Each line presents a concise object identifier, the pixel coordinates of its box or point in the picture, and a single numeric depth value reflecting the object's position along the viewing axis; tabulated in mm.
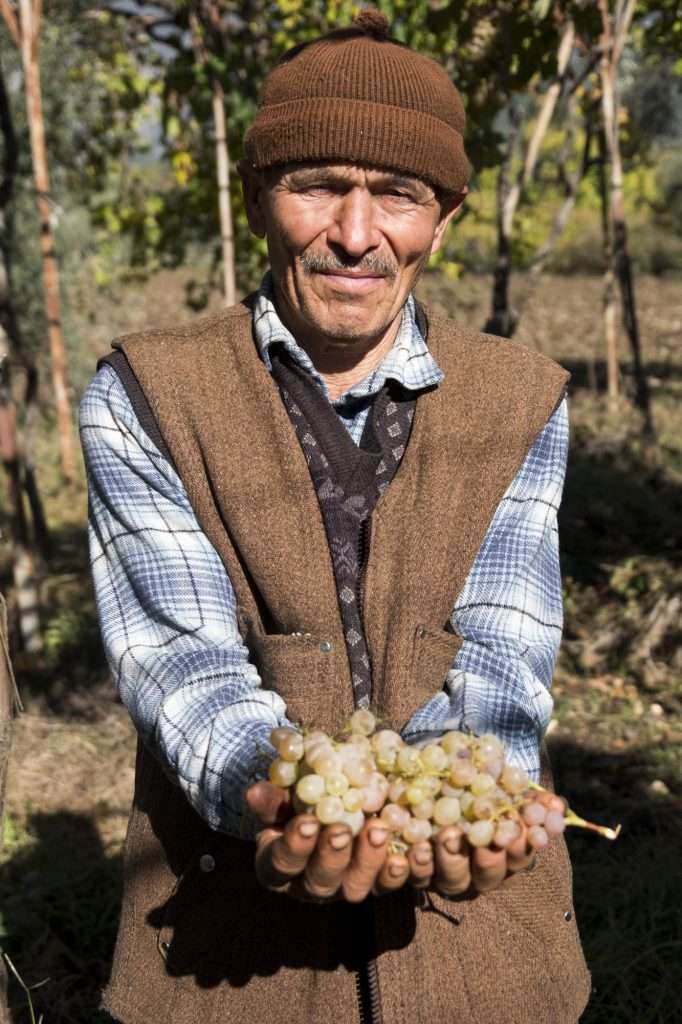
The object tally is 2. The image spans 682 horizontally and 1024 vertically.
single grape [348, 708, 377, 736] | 1407
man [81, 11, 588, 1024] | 1673
